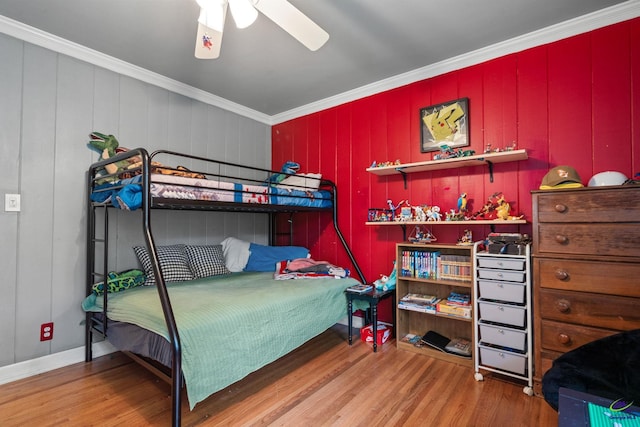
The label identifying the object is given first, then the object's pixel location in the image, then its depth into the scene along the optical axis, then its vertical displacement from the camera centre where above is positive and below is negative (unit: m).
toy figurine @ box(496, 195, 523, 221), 2.18 +0.06
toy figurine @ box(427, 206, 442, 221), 2.49 +0.04
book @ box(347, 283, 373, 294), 2.58 -0.58
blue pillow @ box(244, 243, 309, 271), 3.10 -0.37
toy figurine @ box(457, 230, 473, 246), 2.32 -0.15
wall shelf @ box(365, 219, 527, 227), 2.11 -0.02
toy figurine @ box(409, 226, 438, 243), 2.54 -0.15
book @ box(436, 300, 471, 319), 2.23 -0.66
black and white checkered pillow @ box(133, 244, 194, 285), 2.50 -0.37
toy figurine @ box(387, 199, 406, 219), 2.82 +0.12
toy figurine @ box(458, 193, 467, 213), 2.40 +0.13
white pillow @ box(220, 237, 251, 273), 3.07 -0.34
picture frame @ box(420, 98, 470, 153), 2.51 +0.78
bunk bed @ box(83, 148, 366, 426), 1.56 -0.52
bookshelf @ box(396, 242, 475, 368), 2.30 -0.61
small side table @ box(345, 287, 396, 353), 2.49 -0.65
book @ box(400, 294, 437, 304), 2.47 -0.63
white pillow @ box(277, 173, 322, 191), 3.13 +0.38
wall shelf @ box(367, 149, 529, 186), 2.15 +0.43
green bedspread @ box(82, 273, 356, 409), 1.56 -0.59
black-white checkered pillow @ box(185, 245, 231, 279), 2.78 -0.38
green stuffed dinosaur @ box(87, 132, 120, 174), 2.37 +0.57
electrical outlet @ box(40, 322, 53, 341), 2.17 -0.79
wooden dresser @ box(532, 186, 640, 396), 1.59 -0.25
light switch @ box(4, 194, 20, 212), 2.05 +0.10
